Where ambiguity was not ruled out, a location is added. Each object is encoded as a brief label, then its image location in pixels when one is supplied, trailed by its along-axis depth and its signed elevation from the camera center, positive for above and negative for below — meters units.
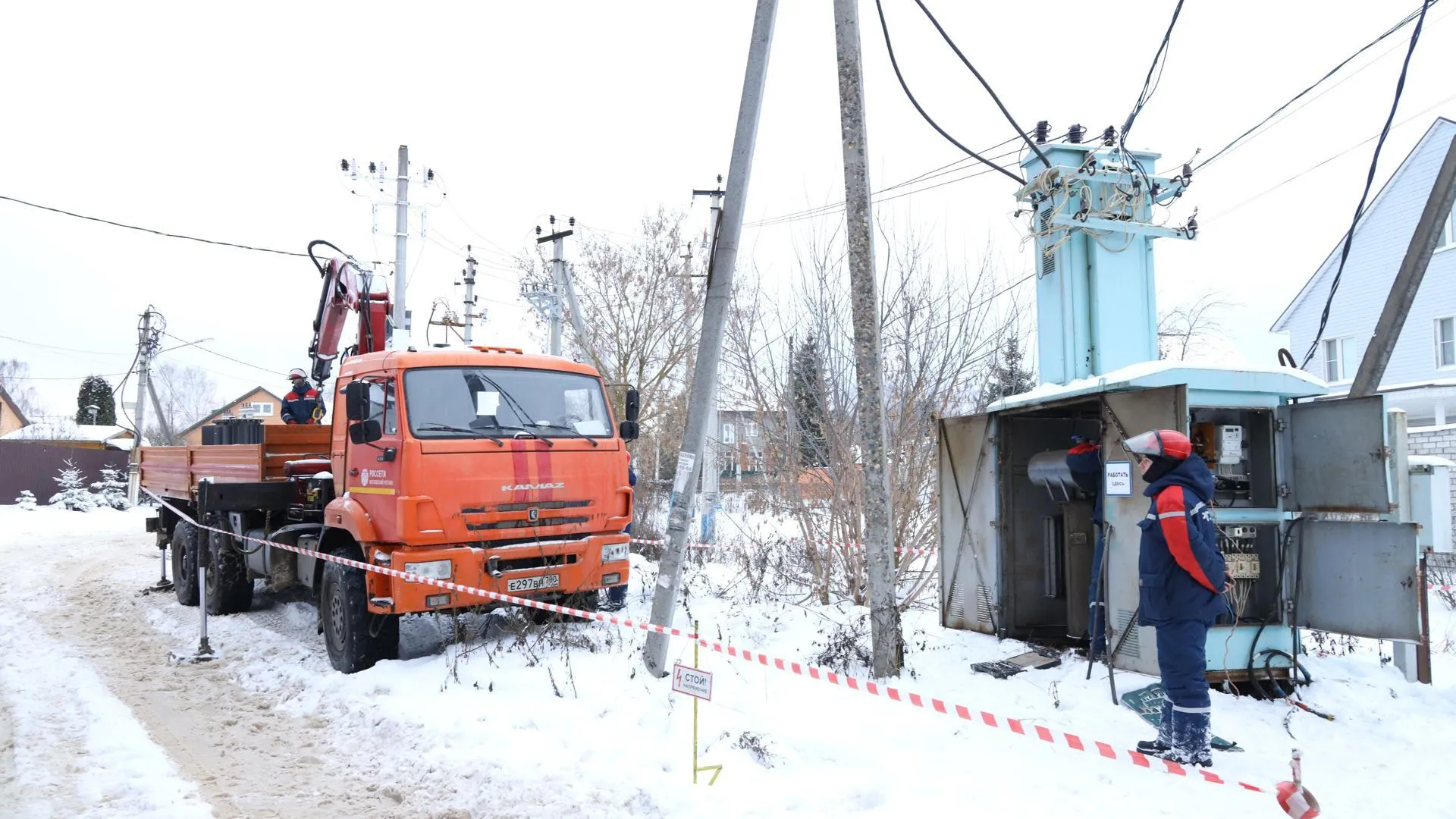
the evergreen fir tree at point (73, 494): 29.50 -1.26
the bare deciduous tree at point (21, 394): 78.12 +5.98
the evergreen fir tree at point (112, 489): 31.06 -1.15
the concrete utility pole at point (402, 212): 20.05 +5.41
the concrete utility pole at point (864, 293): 6.25 +1.09
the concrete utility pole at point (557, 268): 17.36 +3.55
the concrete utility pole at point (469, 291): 24.61 +4.44
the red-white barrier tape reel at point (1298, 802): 3.82 -1.52
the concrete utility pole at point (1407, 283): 7.41 +1.37
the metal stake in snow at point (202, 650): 7.78 -1.72
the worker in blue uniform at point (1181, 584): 4.99 -0.77
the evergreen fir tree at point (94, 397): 51.12 +3.35
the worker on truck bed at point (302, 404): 10.26 +0.58
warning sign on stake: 4.89 -1.25
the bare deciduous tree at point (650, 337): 19.78 +2.53
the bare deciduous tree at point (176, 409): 74.81 +4.13
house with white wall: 19.64 +3.44
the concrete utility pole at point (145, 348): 34.78 +4.22
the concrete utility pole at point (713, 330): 6.29 +0.85
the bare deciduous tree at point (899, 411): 9.52 +0.42
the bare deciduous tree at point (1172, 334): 18.98 +2.59
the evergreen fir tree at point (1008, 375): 10.27 +0.91
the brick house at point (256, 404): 61.90 +3.87
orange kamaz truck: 6.65 -0.27
